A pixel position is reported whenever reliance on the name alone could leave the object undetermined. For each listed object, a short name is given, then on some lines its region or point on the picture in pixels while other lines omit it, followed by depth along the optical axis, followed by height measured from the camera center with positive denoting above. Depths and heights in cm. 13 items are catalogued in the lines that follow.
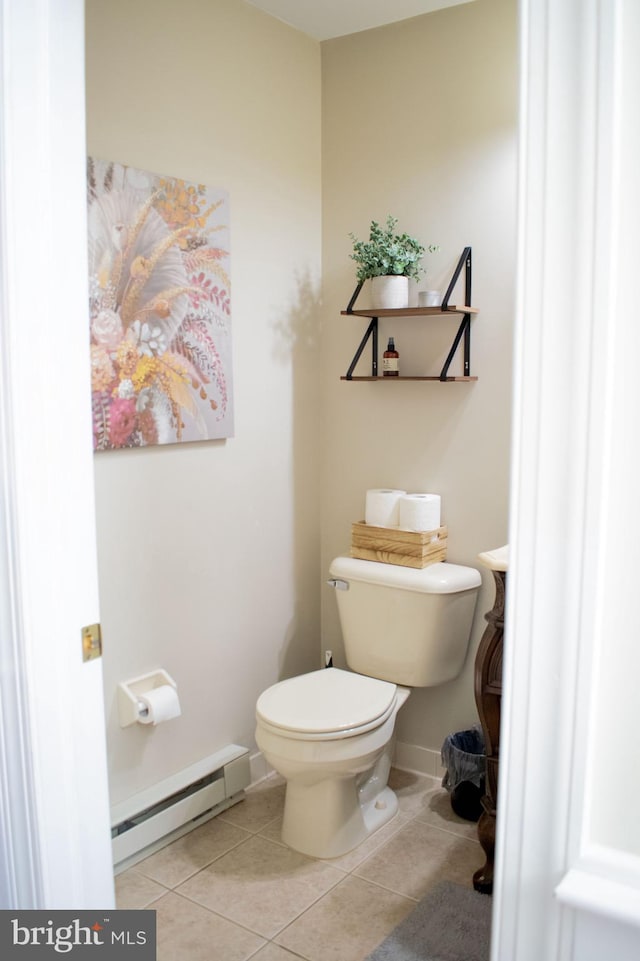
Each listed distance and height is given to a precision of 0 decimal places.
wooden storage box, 265 -52
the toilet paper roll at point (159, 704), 230 -90
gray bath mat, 199 -138
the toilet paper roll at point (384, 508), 275 -41
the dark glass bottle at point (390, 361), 272 +9
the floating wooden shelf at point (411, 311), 251 +24
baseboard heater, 233 -127
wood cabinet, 214 -83
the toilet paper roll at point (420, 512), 266 -41
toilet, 232 -94
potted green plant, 259 +40
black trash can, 257 -124
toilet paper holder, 231 -89
